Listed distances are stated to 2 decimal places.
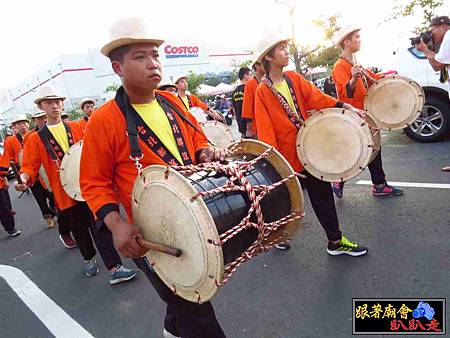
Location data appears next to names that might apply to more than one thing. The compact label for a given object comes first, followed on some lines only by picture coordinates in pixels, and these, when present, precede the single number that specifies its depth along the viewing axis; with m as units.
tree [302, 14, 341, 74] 18.58
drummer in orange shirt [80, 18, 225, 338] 1.66
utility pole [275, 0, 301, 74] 16.89
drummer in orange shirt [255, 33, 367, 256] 2.74
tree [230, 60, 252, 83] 34.20
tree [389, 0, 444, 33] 13.03
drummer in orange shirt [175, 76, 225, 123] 5.47
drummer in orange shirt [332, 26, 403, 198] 3.54
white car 5.59
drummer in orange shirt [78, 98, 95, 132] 6.72
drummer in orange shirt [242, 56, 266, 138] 4.28
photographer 3.46
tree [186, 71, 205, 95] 27.27
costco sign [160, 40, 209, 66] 35.78
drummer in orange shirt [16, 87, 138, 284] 3.32
